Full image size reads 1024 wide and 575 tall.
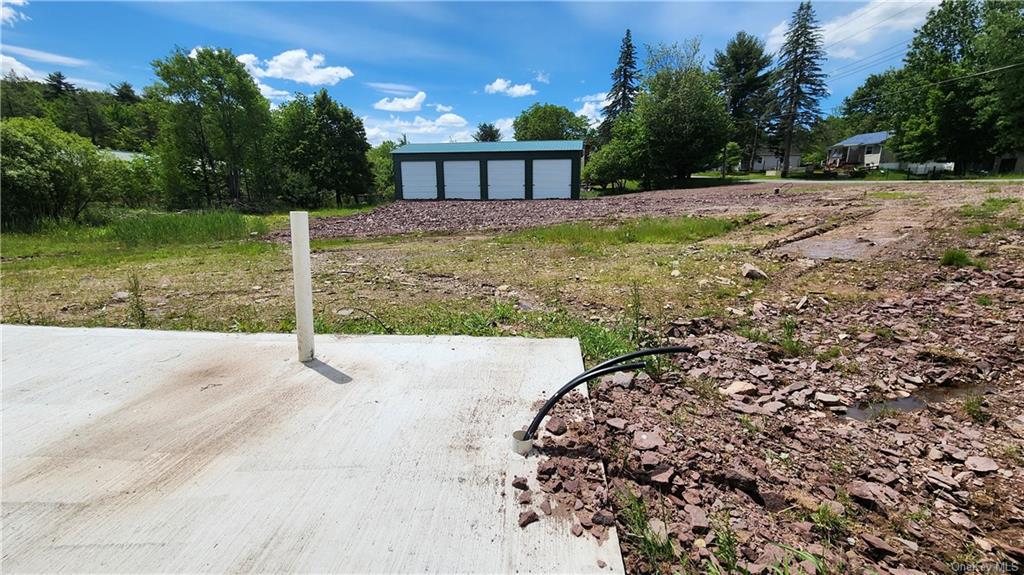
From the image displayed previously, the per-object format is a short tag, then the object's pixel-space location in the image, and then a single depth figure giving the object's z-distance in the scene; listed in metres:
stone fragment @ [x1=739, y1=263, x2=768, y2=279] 5.38
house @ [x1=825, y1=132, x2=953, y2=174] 39.97
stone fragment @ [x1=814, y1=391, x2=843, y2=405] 2.57
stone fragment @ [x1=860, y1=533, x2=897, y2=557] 1.51
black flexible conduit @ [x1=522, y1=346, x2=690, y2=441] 2.00
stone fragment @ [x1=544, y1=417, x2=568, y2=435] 2.07
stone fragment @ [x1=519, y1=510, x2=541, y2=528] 1.56
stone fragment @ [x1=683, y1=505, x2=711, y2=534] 1.59
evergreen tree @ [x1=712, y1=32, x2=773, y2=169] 42.28
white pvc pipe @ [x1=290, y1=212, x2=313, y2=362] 2.60
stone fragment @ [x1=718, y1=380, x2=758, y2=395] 2.66
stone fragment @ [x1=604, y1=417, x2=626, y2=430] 2.19
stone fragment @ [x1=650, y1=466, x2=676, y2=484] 1.82
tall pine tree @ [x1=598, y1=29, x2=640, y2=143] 44.88
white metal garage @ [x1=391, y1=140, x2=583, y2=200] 26.36
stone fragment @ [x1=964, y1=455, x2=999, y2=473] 1.95
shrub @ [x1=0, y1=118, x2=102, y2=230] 12.65
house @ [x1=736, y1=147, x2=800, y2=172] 50.53
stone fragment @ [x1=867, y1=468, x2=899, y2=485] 1.89
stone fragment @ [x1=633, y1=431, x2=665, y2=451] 2.04
